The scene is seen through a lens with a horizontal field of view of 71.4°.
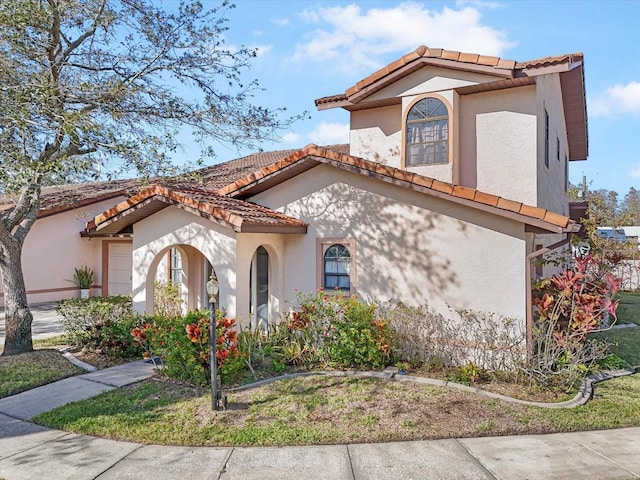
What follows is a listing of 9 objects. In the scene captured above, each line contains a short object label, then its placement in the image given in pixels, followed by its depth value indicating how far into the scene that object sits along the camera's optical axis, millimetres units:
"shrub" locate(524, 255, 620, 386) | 7820
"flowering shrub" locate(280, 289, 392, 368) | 8438
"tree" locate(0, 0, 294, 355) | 8617
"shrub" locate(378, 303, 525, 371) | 8422
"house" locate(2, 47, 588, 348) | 8875
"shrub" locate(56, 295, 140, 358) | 10055
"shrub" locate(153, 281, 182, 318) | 13523
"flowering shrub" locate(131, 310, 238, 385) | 7598
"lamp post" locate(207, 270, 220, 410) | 6742
